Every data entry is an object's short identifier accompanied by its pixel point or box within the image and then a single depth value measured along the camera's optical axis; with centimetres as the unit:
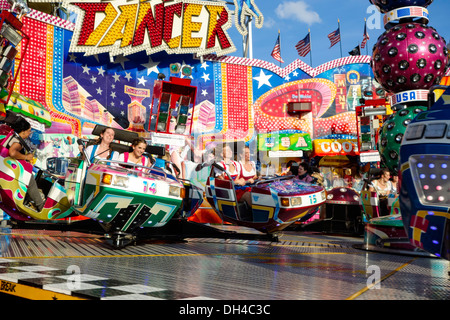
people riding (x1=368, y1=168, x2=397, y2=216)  729
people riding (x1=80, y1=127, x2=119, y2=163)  527
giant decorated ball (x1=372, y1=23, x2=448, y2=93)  536
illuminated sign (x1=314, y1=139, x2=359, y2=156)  1370
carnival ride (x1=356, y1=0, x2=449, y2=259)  499
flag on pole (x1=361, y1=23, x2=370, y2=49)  1940
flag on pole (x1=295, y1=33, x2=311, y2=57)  1723
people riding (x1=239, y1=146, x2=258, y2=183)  686
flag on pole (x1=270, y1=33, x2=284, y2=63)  1747
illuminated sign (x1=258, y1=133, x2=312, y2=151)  1334
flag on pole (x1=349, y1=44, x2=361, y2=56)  1977
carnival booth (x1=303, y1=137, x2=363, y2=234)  1373
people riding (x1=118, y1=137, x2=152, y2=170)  523
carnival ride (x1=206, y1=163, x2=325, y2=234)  543
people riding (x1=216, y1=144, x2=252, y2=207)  590
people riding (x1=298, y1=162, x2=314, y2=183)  781
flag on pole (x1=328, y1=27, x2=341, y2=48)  1844
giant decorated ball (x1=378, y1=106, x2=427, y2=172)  528
